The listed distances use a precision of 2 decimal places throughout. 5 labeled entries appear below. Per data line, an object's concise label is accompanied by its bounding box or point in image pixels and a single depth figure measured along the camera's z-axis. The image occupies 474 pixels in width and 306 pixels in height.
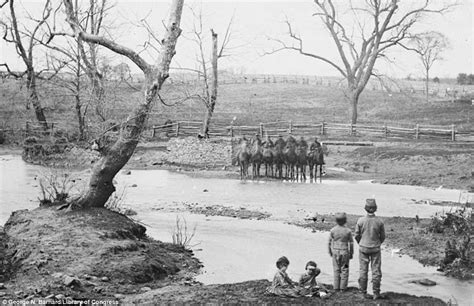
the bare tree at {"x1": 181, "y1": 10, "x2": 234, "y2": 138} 43.63
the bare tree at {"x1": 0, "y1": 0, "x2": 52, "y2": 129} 40.16
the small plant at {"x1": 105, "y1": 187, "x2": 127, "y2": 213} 16.77
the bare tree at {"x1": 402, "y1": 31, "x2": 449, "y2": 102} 70.60
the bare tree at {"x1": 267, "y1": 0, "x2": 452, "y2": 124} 45.31
